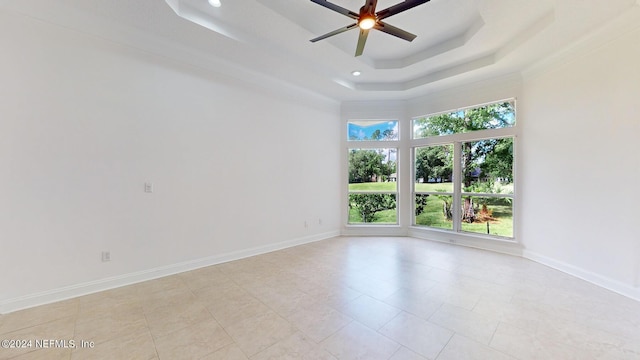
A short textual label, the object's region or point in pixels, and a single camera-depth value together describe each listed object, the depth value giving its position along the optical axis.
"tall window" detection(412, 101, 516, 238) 4.60
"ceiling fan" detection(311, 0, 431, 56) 2.31
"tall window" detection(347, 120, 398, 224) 5.89
